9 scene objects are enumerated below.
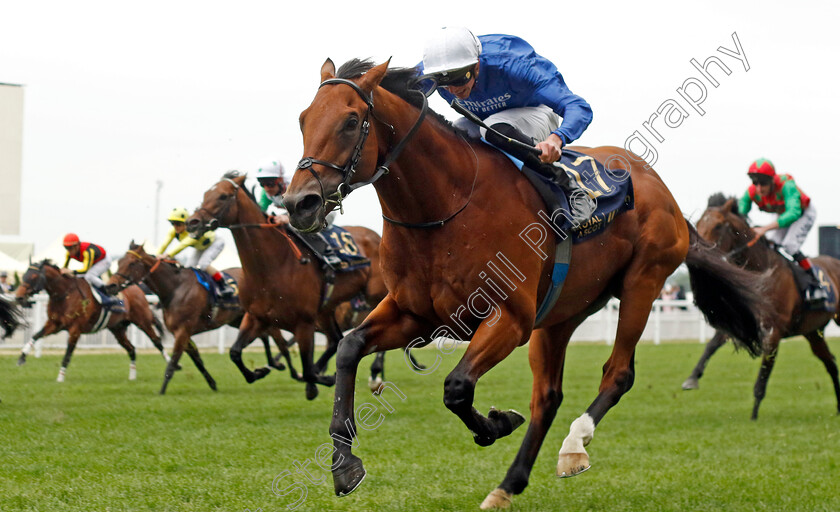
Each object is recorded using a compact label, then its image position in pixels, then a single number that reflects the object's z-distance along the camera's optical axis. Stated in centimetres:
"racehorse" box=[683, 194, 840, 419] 1841
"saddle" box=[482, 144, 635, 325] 837
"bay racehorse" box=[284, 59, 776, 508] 675
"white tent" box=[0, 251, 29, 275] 4837
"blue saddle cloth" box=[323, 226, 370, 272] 1942
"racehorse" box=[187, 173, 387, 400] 1789
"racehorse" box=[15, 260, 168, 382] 2670
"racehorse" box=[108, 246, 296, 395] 2348
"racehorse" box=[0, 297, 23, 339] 1756
